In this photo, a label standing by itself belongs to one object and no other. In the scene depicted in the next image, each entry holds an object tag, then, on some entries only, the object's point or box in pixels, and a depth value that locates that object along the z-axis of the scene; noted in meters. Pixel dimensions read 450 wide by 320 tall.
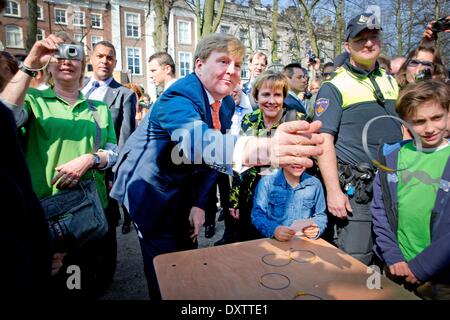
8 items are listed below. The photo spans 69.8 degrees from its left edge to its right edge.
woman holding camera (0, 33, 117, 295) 2.02
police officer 2.33
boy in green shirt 1.80
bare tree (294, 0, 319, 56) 14.95
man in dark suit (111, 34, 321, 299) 1.27
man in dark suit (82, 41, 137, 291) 3.66
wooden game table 1.34
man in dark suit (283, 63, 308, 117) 5.21
